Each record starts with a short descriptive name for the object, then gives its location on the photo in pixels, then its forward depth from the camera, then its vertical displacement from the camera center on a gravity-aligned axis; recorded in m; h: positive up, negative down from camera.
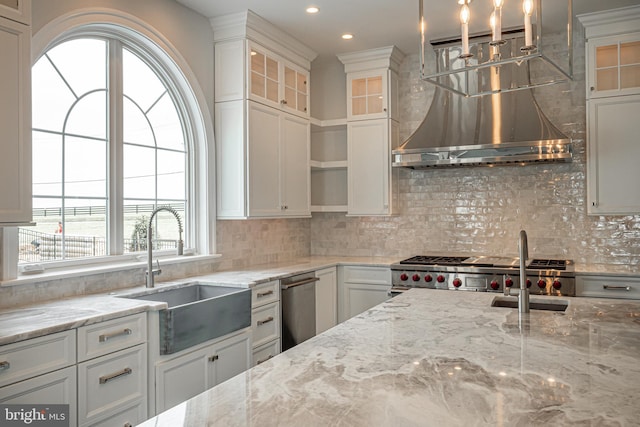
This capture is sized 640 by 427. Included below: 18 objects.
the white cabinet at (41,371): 2.06 -0.64
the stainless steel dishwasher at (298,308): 4.00 -0.75
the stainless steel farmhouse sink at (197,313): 2.79 -0.58
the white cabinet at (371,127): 5.03 +0.86
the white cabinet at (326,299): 4.52 -0.75
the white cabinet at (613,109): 4.04 +0.82
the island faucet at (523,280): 2.24 -0.29
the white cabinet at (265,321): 3.60 -0.76
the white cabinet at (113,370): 2.38 -0.75
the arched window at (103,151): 3.03 +0.44
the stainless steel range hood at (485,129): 4.12 +0.72
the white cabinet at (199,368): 2.80 -0.90
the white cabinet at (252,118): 4.12 +0.81
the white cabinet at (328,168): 5.48 +0.50
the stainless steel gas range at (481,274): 3.92 -0.49
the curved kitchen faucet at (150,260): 3.32 -0.28
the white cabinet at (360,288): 4.71 -0.67
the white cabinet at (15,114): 2.34 +0.48
